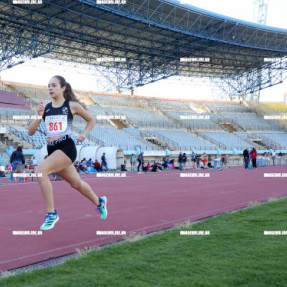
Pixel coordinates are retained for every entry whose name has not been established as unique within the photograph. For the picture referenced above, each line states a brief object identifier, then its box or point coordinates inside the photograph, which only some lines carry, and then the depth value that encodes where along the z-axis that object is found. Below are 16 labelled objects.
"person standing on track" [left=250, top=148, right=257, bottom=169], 27.85
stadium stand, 39.00
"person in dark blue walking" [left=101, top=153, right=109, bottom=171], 27.13
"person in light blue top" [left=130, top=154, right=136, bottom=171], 30.60
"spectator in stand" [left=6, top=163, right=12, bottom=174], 23.46
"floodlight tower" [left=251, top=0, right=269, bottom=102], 70.79
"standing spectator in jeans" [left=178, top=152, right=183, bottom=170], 29.76
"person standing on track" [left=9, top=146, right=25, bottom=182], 17.12
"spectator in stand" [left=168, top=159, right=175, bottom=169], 31.86
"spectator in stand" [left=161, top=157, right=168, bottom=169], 31.41
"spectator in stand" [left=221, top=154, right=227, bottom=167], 38.44
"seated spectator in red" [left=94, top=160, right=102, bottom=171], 27.03
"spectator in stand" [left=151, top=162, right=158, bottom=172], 28.12
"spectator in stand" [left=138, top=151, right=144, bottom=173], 27.80
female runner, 5.08
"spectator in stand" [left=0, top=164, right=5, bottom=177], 22.02
